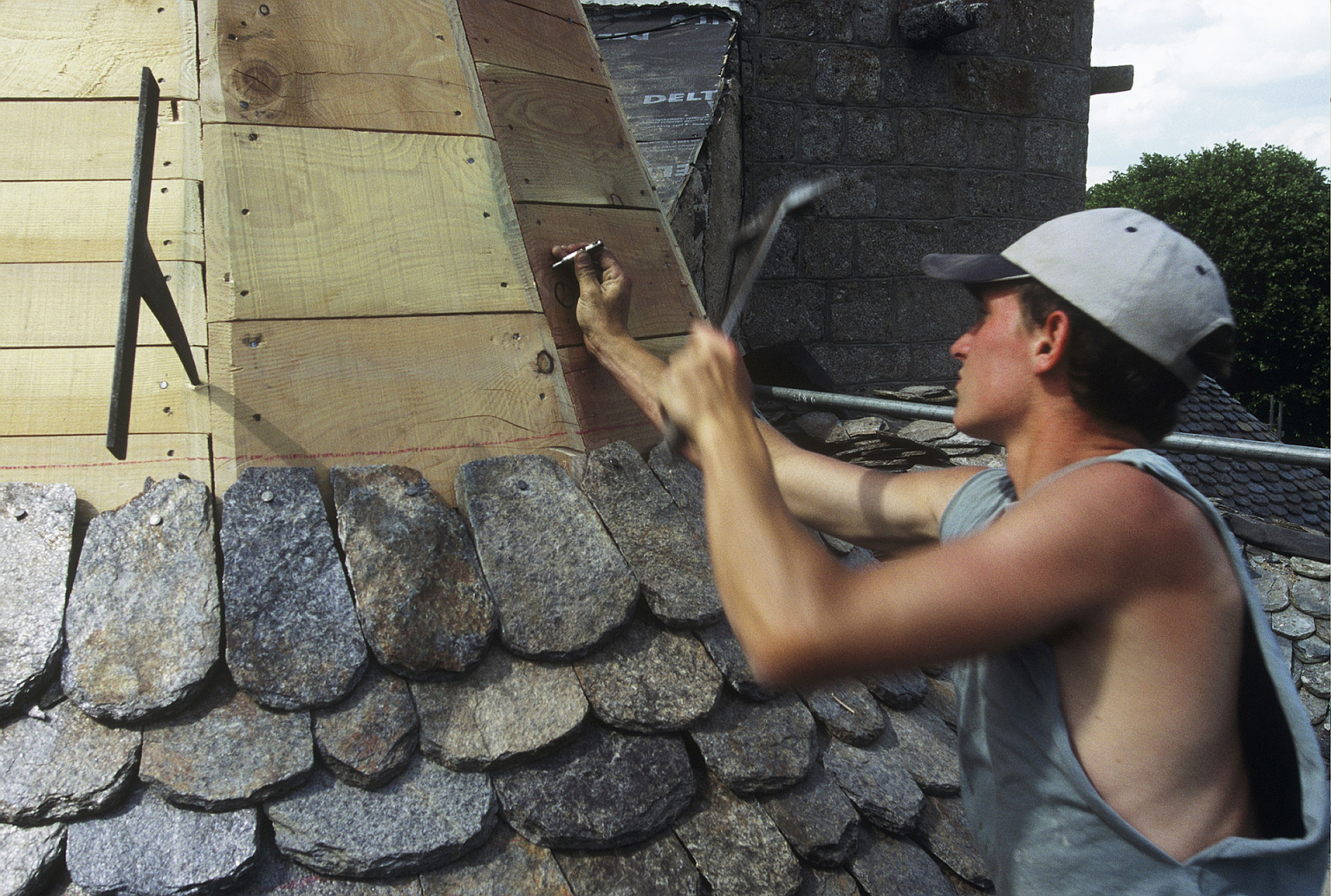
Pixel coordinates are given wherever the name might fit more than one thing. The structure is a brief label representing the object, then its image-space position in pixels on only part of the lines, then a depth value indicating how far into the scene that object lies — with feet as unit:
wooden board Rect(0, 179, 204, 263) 6.39
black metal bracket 5.32
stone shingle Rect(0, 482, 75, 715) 5.06
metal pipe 5.42
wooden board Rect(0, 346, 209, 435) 6.11
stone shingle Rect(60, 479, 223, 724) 5.06
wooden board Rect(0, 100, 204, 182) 6.53
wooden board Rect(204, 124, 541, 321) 6.38
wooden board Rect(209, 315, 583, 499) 6.18
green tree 64.44
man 3.74
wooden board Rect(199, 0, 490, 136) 6.64
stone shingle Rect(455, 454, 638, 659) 5.80
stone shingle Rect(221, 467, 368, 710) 5.23
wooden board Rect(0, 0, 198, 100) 6.68
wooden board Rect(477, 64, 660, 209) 7.29
